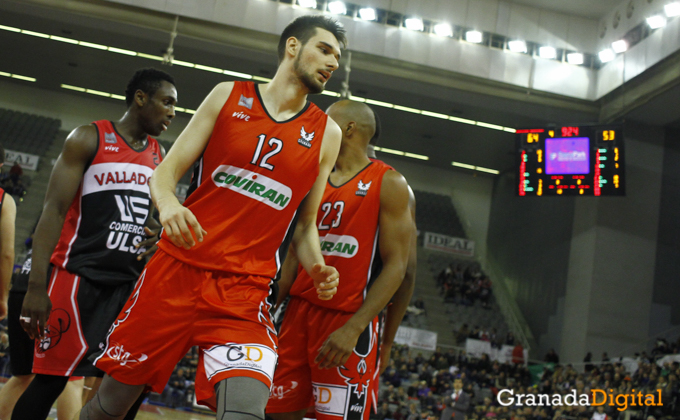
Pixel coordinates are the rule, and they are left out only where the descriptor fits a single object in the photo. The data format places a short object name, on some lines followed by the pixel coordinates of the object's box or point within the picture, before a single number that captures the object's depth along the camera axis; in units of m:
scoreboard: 12.91
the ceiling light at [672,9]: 13.66
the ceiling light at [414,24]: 15.66
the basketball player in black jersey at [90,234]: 2.82
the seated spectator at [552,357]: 17.42
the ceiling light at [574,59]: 16.31
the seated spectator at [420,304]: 18.25
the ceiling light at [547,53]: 16.25
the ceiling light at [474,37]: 15.89
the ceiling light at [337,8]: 15.48
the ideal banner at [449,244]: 22.17
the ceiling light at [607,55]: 15.90
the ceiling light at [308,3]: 15.28
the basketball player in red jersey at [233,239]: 2.12
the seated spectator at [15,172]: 18.61
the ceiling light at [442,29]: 15.79
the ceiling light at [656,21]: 14.18
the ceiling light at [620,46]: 15.34
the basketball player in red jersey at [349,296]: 2.94
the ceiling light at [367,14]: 15.48
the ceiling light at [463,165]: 23.32
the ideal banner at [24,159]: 19.91
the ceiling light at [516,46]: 16.12
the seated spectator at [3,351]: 10.42
